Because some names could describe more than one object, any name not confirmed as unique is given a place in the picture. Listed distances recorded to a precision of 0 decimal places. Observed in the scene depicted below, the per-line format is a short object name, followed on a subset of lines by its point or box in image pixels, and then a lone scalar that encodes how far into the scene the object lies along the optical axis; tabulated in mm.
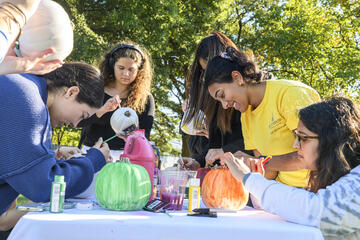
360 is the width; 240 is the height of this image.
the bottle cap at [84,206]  1591
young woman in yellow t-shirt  2312
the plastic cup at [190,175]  1882
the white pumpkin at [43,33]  1182
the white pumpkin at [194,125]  3193
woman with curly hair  3119
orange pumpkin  1835
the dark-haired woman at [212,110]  2955
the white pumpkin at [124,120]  2293
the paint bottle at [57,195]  1454
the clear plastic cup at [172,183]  1795
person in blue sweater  1542
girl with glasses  1449
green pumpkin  1566
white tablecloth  1278
